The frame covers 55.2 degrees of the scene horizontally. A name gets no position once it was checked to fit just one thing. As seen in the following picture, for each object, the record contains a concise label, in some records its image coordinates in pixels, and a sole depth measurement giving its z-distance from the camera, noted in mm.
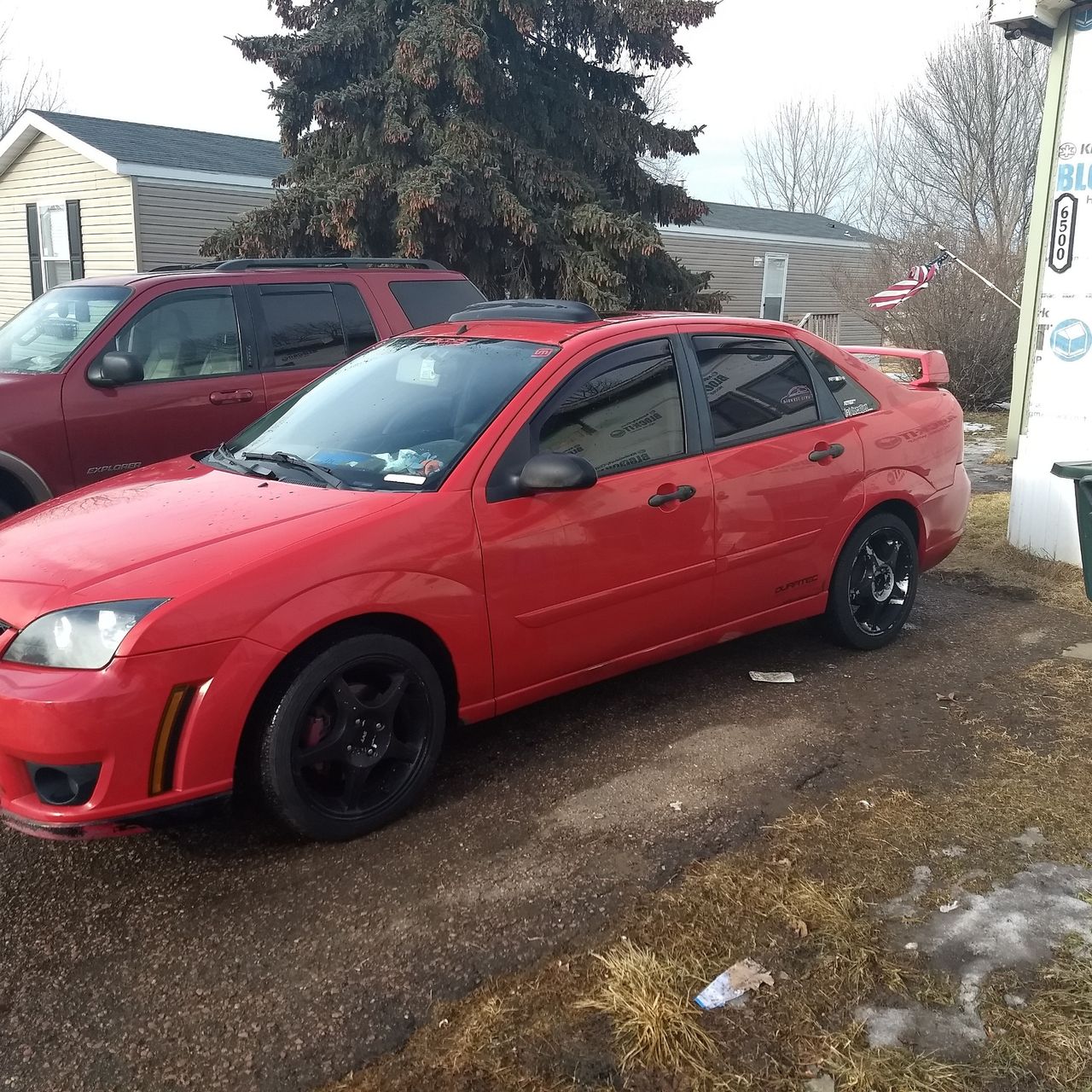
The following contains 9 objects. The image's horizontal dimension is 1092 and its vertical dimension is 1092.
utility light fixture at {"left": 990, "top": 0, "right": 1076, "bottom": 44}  6512
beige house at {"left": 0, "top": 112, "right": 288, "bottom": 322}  15570
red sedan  2965
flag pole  14477
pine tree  11727
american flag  13609
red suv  5836
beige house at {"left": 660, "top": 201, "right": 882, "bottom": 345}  24172
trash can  5371
